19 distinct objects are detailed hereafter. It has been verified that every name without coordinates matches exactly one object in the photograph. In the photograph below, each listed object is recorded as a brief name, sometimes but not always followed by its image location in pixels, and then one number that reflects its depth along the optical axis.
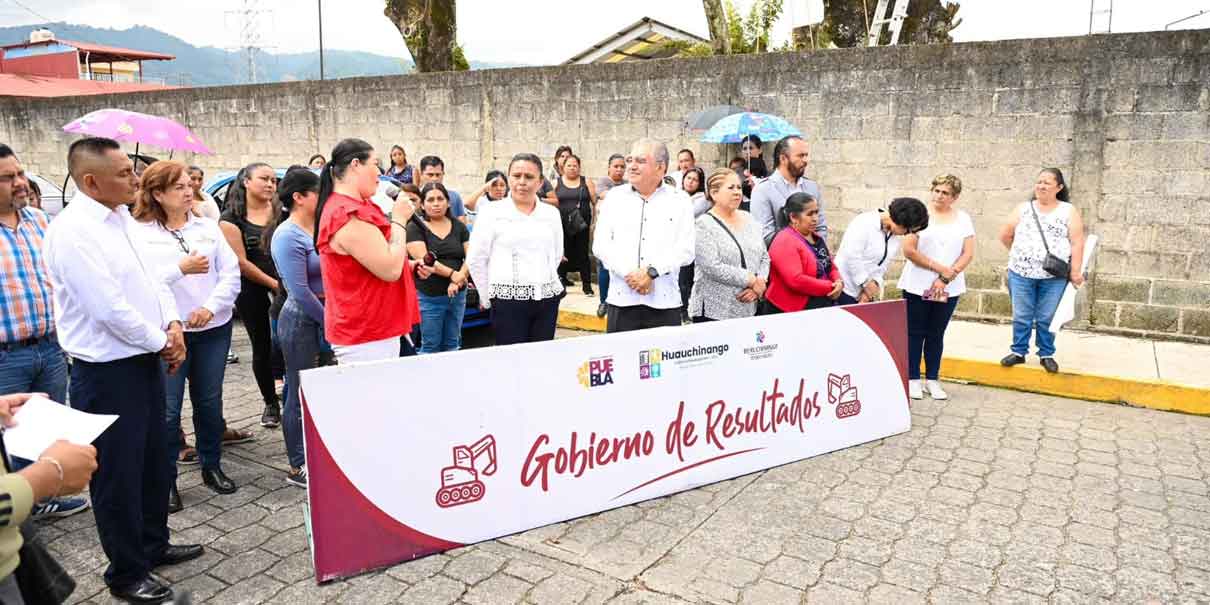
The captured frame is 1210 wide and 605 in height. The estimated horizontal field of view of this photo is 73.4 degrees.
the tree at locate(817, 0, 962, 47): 17.11
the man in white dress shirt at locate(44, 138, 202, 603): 3.01
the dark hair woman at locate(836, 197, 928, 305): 5.73
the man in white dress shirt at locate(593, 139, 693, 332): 4.96
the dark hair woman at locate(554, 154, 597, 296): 9.70
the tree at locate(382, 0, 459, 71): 16.95
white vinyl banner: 3.47
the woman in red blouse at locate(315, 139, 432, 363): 3.74
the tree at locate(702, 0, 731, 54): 13.40
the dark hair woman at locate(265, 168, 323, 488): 4.33
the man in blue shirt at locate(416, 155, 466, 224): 6.84
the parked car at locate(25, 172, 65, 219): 10.64
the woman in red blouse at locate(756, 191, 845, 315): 5.41
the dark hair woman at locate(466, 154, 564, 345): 5.10
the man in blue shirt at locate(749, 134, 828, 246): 6.18
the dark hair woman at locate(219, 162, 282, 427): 5.37
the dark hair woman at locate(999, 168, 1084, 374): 6.48
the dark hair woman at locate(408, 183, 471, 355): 5.89
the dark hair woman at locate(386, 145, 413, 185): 10.85
